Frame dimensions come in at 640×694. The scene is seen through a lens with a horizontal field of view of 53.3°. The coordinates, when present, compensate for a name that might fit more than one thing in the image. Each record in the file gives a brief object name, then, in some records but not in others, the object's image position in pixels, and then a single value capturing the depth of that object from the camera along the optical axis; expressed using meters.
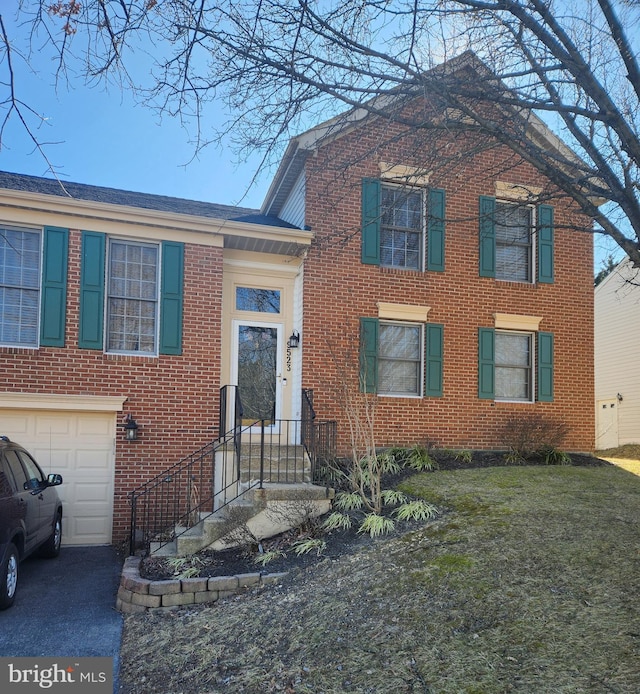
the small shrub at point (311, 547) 6.95
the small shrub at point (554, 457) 11.45
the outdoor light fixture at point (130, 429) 9.49
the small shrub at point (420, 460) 10.19
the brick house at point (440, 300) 10.97
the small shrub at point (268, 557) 6.92
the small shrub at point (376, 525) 7.05
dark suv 6.26
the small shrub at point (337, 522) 7.44
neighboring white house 19.98
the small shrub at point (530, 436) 11.48
